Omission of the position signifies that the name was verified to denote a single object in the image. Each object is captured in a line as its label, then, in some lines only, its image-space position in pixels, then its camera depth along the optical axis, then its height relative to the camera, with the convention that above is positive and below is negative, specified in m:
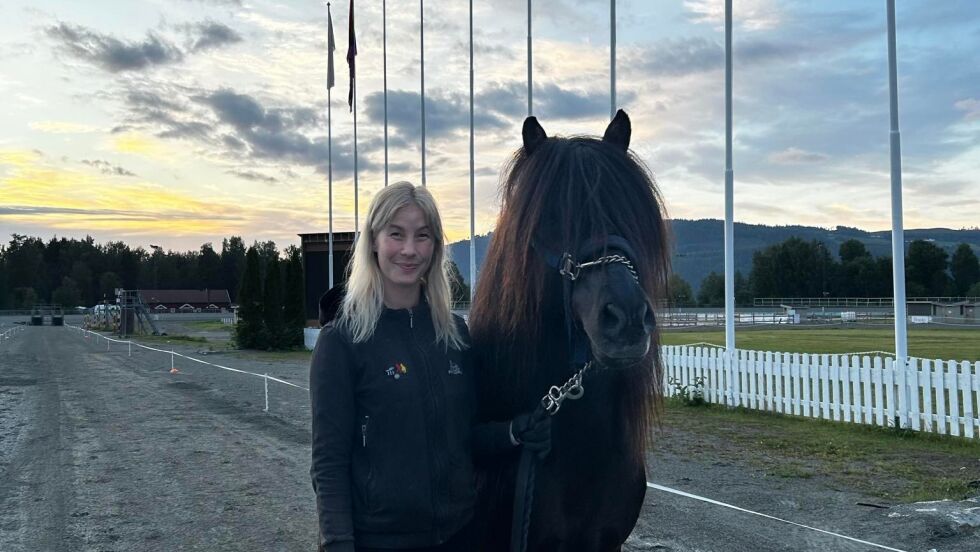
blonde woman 2.11 -0.36
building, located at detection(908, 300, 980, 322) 55.67 -1.55
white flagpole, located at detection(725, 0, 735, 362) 12.86 +1.40
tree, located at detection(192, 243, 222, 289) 129.50 +4.27
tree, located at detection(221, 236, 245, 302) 130.00 +5.35
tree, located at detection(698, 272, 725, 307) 92.12 +0.10
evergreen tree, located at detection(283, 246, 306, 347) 32.31 -0.45
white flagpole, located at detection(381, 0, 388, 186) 24.17 +8.89
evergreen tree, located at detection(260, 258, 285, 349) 31.94 -0.80
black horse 2.03 -0.07
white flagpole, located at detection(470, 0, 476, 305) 20.49 +2.17
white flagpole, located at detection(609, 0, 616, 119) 13.99 +4.66
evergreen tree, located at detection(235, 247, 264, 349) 31.94 -0.47
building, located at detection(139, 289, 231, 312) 115.25 -0.59
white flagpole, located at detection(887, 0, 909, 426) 10.23 +0.92
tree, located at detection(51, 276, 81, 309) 119.38 +0.28
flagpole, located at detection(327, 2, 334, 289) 28.11 +5.11
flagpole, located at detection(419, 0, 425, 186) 22.00 +8.25
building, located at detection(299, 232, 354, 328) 35.12 +1.47
